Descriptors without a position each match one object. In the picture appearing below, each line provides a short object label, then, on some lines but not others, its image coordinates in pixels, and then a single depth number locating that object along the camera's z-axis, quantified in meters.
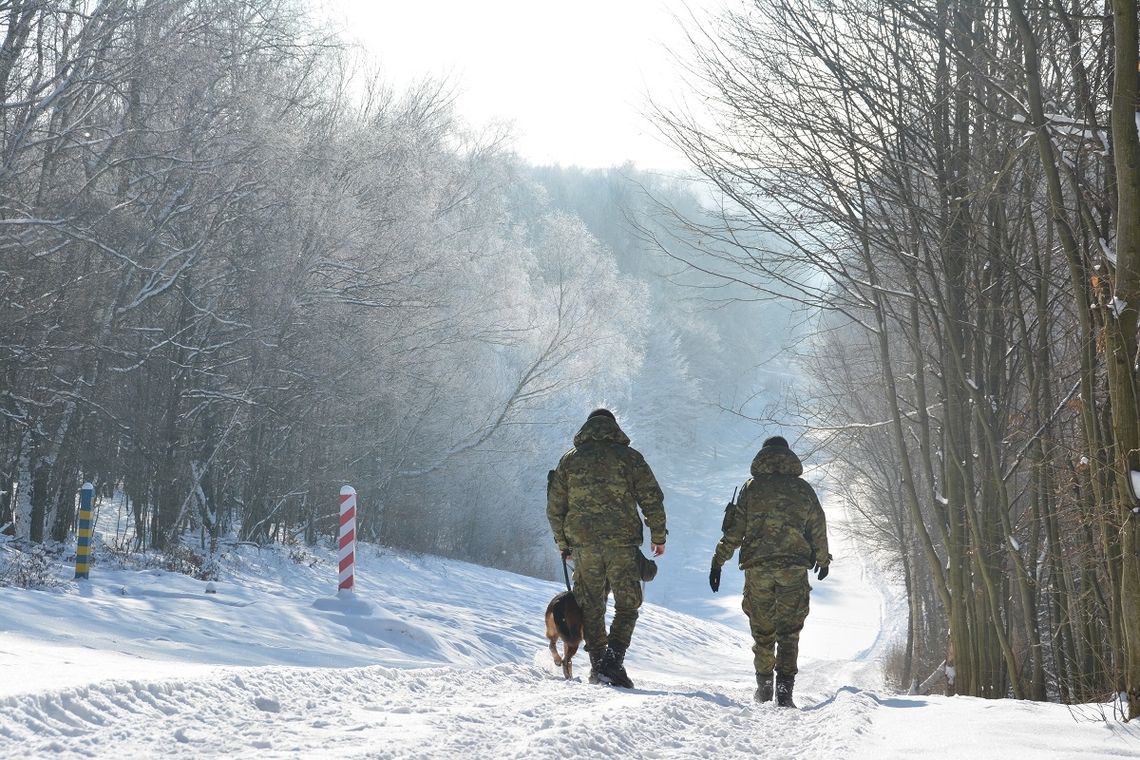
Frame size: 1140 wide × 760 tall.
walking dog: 16.22
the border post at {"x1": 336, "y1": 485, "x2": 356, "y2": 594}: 25.80
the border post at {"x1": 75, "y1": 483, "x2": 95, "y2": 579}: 24.41
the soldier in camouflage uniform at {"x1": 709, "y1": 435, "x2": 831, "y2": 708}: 16.48
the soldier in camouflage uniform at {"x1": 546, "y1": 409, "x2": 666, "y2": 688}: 16.08
